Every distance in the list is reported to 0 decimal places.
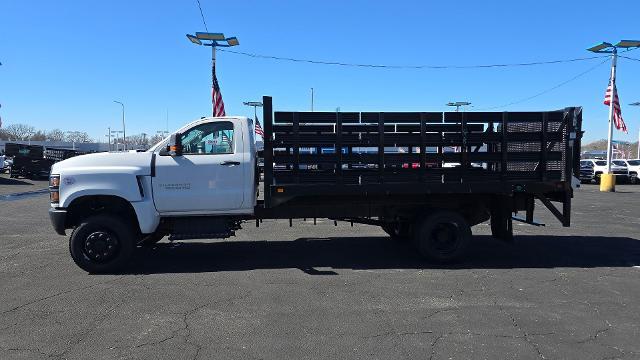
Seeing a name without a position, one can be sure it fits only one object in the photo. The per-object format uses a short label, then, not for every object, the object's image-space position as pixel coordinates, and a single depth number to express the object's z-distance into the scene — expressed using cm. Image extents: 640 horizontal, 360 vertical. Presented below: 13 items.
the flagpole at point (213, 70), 1935
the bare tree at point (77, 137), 15275
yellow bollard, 2489
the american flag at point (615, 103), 2609
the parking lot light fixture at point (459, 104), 5697
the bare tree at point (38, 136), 13542
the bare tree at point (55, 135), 15049
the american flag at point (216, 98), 1928
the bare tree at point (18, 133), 13688
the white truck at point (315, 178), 671
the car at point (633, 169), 3238
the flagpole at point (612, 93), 2570
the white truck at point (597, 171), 3250
